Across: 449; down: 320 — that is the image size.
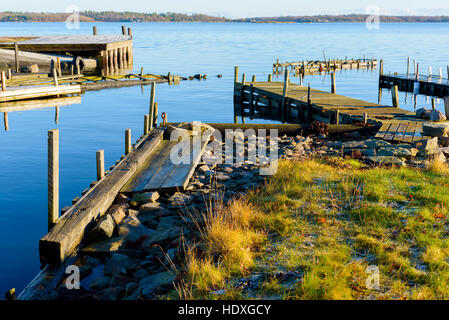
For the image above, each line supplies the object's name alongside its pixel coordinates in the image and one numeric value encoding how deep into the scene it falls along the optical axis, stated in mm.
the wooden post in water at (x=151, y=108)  18094
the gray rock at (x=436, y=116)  18422
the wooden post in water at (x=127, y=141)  14219
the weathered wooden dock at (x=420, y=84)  33606
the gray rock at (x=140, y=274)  7255
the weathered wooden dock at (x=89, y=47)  39094
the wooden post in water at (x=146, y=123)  16938
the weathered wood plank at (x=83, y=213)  7664
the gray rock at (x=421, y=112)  19156
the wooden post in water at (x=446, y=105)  19000
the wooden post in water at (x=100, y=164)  11000
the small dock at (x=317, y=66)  61719
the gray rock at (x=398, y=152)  13742
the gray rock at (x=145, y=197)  10391
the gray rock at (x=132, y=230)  8539
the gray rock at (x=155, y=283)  6490
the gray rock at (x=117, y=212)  9242
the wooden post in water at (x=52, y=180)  8195
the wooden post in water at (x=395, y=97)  23641
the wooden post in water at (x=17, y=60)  34016
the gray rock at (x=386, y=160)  12672
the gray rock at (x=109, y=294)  6574
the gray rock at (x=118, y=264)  7355
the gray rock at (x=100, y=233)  8477
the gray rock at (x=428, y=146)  14367
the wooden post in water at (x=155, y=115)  18759
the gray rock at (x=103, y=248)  8070
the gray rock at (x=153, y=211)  9734
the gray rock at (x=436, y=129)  15914
